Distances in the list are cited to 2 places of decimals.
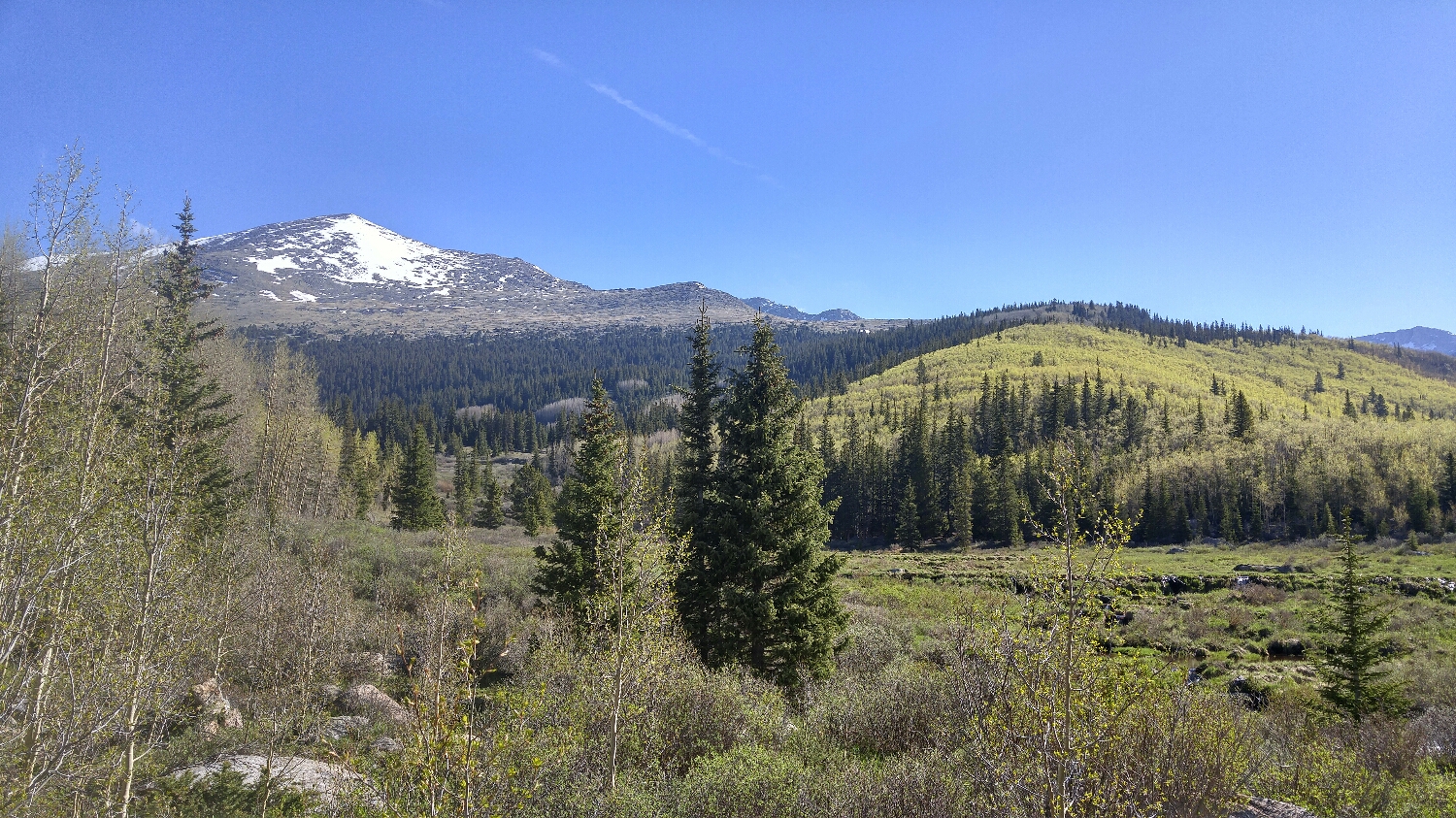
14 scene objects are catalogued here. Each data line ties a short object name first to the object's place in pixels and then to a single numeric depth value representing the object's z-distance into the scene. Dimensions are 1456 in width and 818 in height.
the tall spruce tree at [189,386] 20.06
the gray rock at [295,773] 9.54
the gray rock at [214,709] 13.46
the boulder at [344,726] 13.88
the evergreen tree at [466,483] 60.69
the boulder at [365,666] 18.55
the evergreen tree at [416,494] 48.84
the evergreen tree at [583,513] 18.69
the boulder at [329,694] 14.75
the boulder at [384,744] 12.73
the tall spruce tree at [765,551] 15.87
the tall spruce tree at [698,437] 18.12
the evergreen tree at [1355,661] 14.24
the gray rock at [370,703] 15.86
